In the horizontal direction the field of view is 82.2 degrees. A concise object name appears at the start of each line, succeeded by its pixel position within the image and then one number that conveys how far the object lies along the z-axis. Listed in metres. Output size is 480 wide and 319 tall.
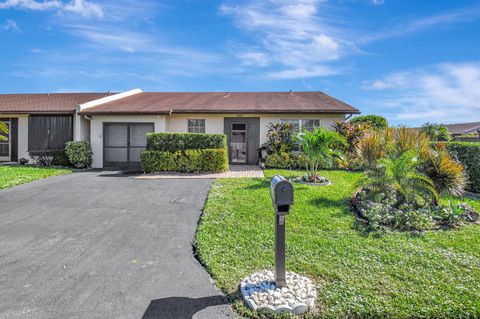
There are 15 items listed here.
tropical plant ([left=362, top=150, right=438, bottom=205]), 6.13
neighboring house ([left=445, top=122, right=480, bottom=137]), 36.88
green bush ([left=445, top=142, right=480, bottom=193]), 9.12
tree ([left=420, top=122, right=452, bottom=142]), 23.63
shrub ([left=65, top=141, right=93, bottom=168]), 14.03
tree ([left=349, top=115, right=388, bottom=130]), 22.29
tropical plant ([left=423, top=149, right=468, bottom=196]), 6.38
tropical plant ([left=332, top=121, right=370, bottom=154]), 13.67
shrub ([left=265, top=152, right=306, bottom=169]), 13.41
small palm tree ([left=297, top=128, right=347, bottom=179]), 9.55
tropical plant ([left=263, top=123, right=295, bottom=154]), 14.18
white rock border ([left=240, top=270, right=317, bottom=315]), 2.87
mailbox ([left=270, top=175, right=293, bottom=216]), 3.03
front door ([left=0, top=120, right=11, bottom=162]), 16.64
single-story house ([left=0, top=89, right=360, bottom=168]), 14.83
